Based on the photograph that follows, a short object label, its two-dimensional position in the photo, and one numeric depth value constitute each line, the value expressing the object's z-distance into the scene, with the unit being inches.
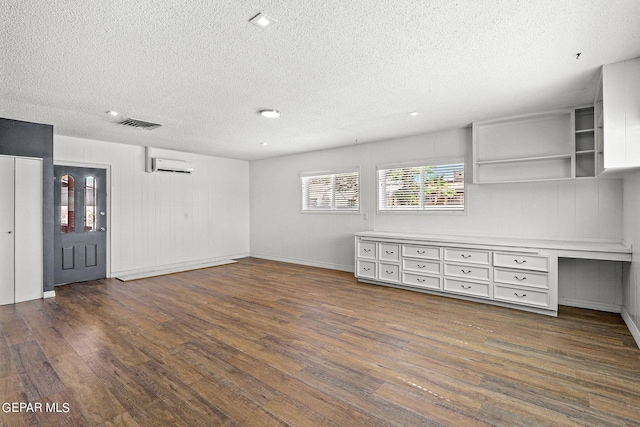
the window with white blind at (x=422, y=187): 197.6
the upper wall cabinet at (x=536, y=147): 154.9
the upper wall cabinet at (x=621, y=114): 107.3
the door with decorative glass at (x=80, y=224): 209.2
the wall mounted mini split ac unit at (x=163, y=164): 247.6
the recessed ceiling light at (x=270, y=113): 157.9
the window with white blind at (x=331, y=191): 249.4
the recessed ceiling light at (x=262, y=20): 79.7
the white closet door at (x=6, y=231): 167.9
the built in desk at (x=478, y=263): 144.6
